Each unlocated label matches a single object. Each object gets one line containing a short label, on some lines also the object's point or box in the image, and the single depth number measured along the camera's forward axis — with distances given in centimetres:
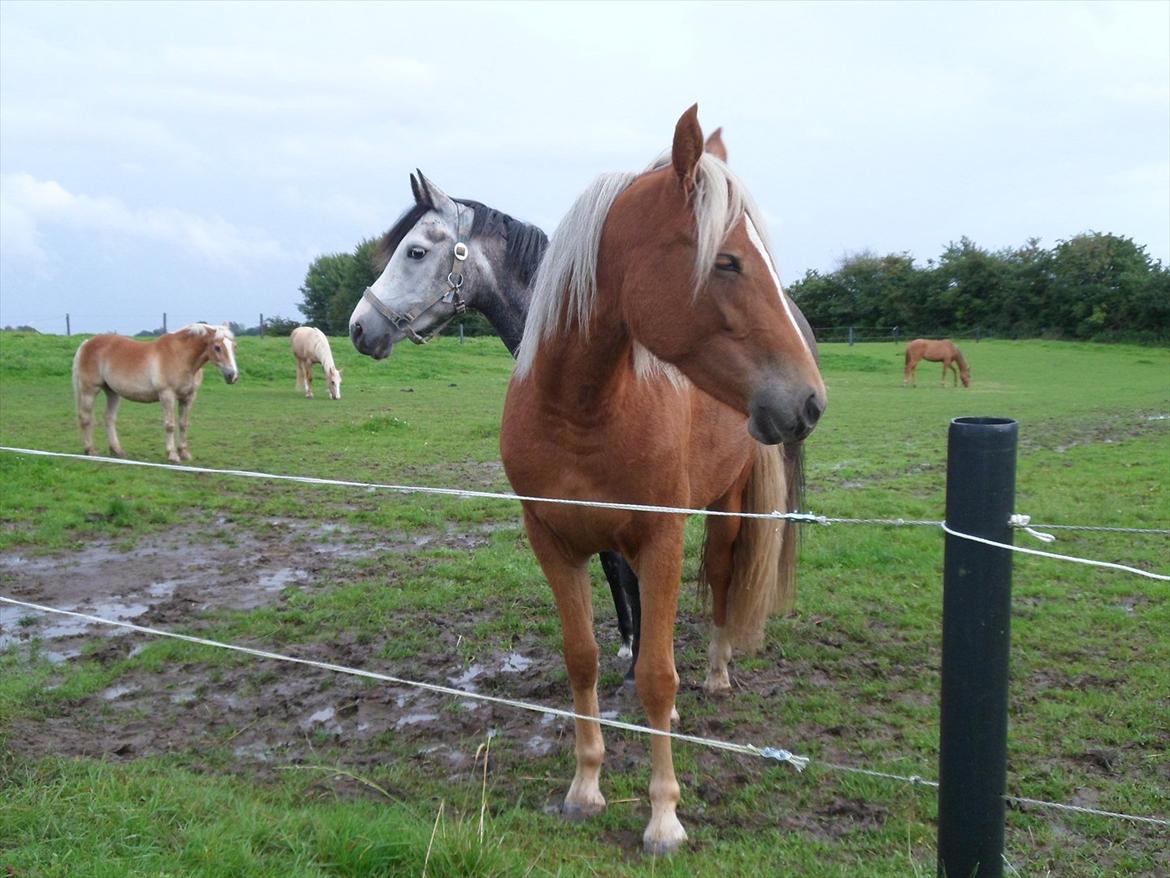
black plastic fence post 183
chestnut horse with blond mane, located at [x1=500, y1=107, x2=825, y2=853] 217
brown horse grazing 2520
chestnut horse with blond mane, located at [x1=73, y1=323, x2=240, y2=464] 1084
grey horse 422
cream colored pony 1891
